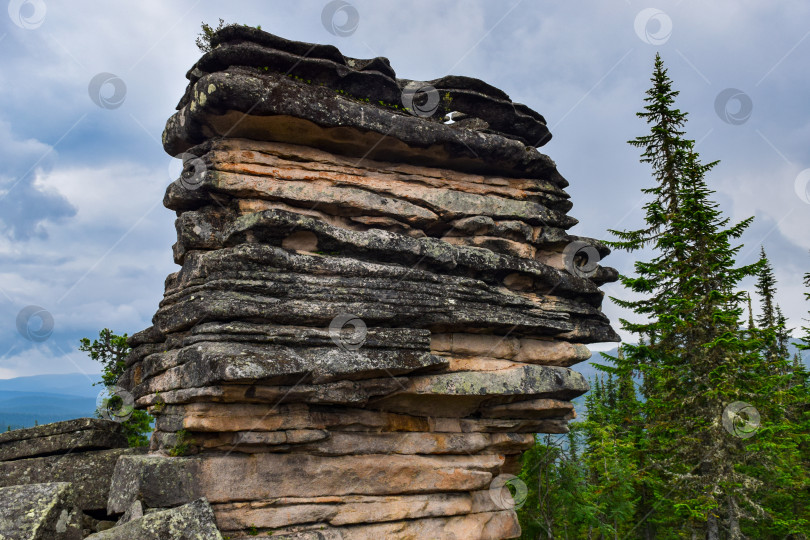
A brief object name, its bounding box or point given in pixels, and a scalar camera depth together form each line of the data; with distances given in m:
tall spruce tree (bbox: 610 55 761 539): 22.11
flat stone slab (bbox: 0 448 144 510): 13.27
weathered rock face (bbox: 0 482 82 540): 10.33
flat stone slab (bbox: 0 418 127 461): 14.20
